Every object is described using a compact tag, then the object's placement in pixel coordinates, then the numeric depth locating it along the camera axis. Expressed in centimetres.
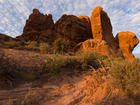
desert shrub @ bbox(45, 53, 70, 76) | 331
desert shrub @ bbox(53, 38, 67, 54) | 1088
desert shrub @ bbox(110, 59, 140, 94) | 200
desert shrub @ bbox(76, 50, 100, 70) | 384
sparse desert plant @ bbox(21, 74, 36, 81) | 282
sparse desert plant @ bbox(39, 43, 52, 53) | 843
